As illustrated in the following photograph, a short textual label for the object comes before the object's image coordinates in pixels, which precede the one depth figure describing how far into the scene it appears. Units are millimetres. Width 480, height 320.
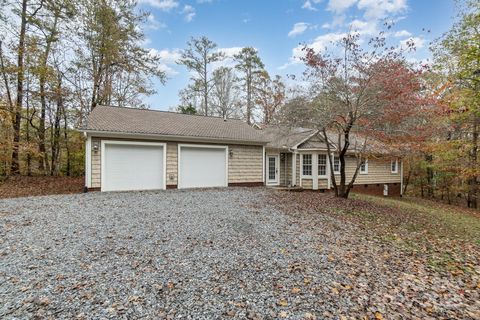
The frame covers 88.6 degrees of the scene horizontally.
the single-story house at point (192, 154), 10023
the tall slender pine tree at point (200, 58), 21062
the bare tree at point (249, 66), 22062
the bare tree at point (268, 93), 22453
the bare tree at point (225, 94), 22359
